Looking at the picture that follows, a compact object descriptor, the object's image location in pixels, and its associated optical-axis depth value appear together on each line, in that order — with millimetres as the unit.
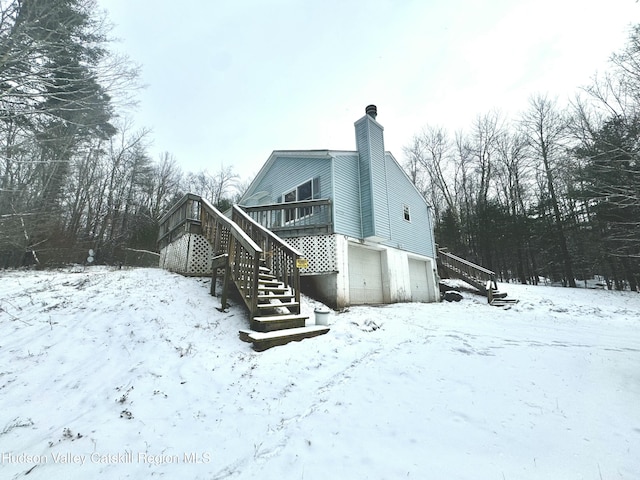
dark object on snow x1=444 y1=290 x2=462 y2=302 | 12961
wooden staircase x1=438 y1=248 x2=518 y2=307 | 12070
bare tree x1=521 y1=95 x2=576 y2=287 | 17422
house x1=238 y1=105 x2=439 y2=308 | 9117
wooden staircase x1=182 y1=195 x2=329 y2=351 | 4594
